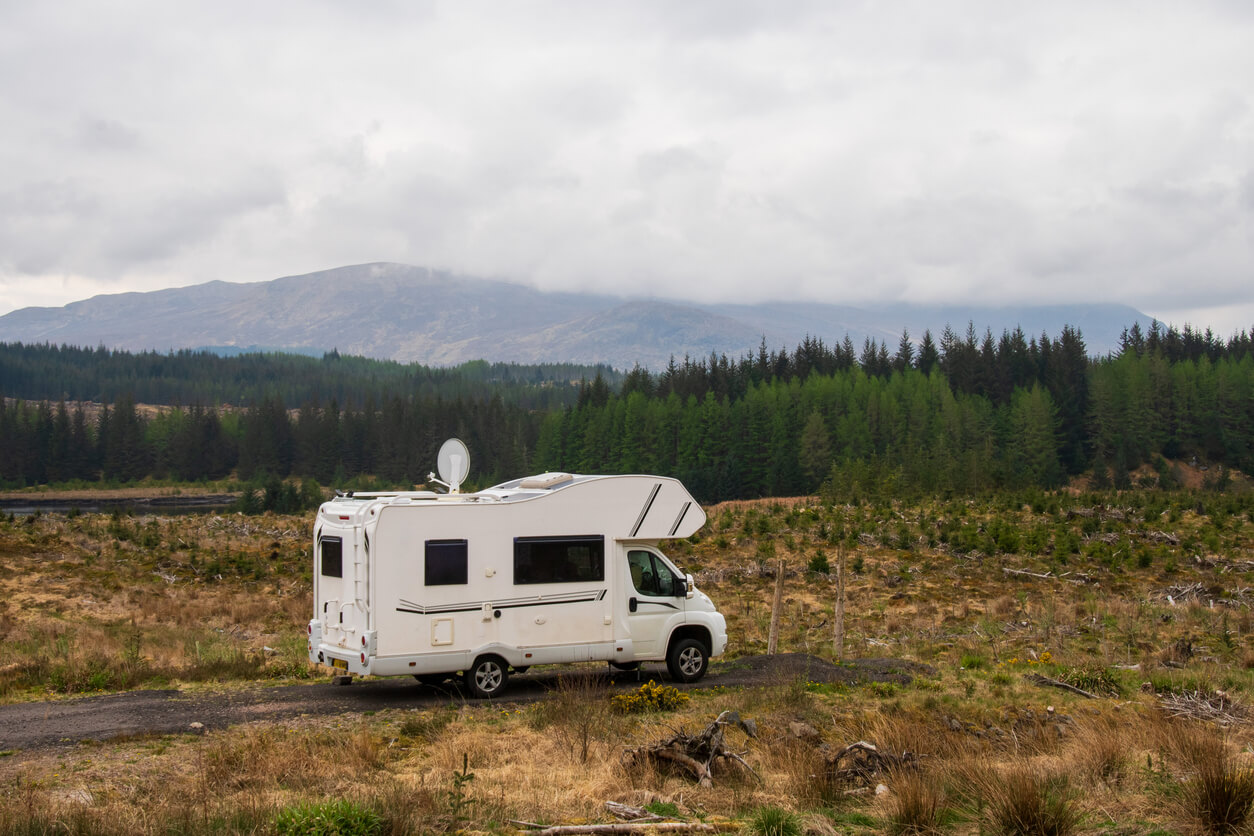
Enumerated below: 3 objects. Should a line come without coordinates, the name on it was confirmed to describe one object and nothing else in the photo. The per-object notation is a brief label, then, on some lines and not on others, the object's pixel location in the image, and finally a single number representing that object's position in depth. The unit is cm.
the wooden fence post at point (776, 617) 1725
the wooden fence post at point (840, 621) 1734
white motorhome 1300
